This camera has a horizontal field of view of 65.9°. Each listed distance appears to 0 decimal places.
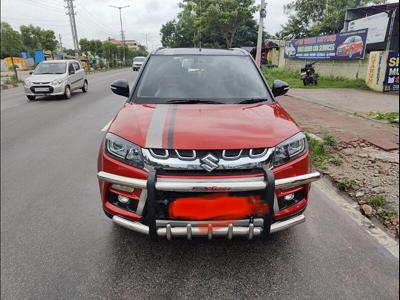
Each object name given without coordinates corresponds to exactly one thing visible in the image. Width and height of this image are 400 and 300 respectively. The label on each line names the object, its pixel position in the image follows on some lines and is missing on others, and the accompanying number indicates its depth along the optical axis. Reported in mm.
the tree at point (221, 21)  35031
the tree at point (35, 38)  51625
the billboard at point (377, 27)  14852
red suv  2059
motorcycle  14672
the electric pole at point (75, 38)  23953
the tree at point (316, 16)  26672
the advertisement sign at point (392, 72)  11641
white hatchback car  11797
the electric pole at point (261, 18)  15109
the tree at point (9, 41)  47750
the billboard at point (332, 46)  13906
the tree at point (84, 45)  46653
